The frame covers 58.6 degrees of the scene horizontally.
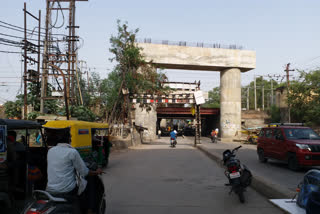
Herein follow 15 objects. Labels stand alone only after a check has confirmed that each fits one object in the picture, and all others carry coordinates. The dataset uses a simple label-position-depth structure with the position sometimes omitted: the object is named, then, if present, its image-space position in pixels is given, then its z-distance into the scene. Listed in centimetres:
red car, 1023
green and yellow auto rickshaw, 909
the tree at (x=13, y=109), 2681
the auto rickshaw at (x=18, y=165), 406
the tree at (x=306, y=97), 3584
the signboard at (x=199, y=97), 2567
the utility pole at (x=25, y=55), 2116
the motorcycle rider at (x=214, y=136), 3315
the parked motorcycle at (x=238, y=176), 648
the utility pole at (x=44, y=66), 1988
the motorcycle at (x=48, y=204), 331
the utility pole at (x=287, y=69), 4562
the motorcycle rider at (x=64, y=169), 367
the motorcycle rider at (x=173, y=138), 2589
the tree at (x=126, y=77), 2602
